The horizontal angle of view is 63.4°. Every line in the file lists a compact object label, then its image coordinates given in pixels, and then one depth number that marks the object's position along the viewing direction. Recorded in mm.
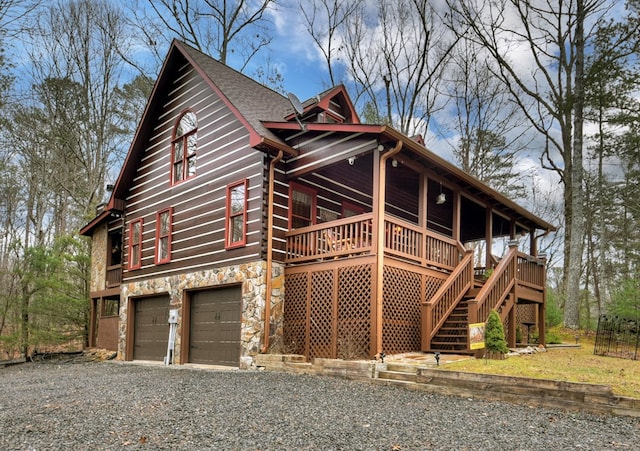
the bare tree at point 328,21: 24797
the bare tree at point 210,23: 23641
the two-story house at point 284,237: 10461
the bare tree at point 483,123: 25375
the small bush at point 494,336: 9281
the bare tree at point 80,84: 22453
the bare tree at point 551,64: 17953
